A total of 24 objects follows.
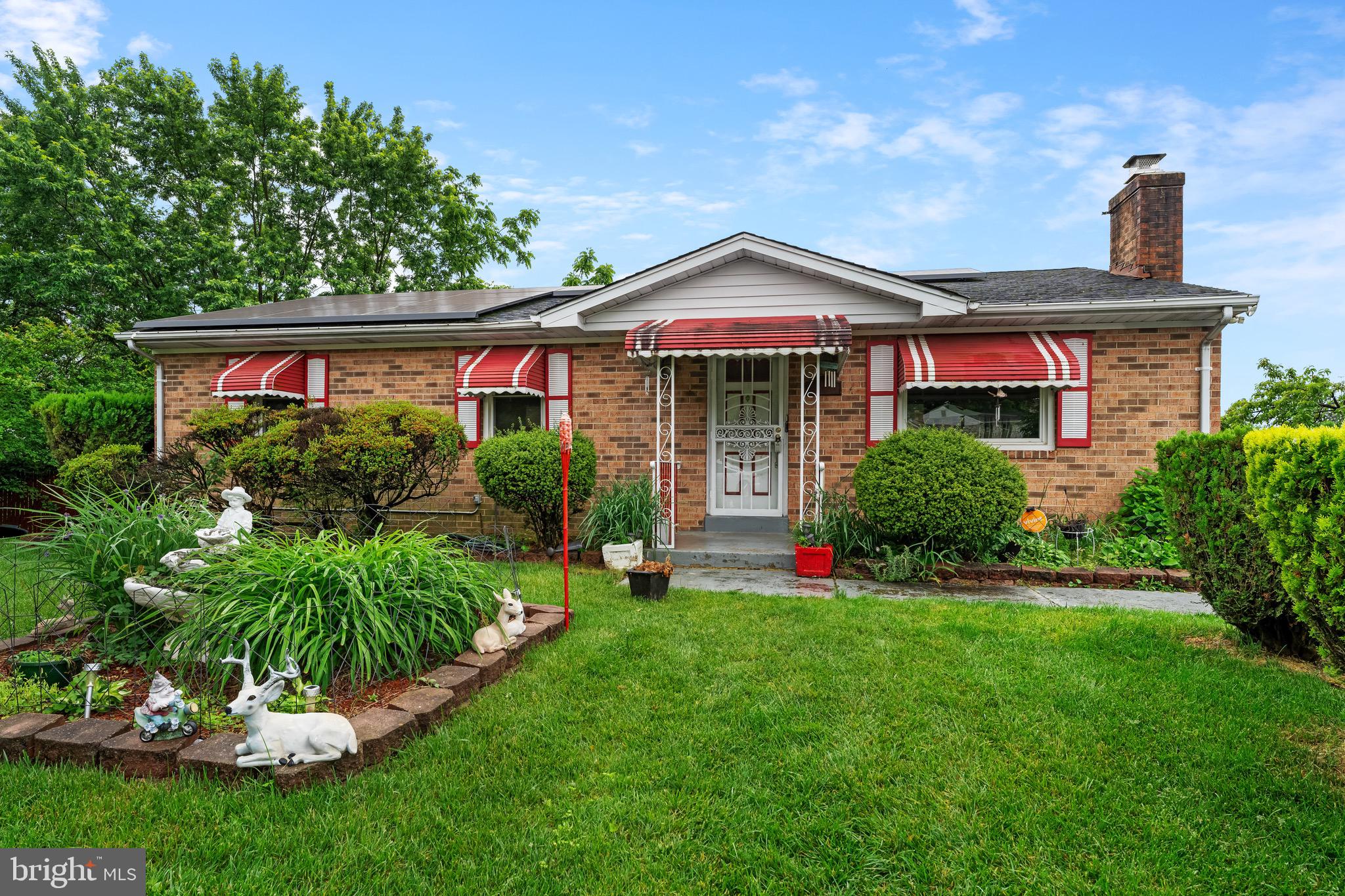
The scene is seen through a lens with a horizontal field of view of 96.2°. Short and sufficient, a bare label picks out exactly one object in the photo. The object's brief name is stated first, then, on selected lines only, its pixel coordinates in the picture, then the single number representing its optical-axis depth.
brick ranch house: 7.79
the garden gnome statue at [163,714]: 2.83
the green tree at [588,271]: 23.84
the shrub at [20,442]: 10.79
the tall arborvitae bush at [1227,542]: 4.08
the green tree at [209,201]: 16.58
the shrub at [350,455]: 7.03
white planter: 7.20
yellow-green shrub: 2.62
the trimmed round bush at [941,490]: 6.59
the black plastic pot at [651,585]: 5.83
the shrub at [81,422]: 10.18
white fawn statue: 4.02
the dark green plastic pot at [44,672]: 3.51
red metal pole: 4.81
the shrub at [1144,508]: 7.59
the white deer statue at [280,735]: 2.63
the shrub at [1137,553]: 7.02
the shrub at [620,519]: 7.59
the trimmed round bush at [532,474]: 7.50
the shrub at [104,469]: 8.59
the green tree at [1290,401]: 16.98
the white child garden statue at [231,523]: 3.99
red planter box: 6.97
